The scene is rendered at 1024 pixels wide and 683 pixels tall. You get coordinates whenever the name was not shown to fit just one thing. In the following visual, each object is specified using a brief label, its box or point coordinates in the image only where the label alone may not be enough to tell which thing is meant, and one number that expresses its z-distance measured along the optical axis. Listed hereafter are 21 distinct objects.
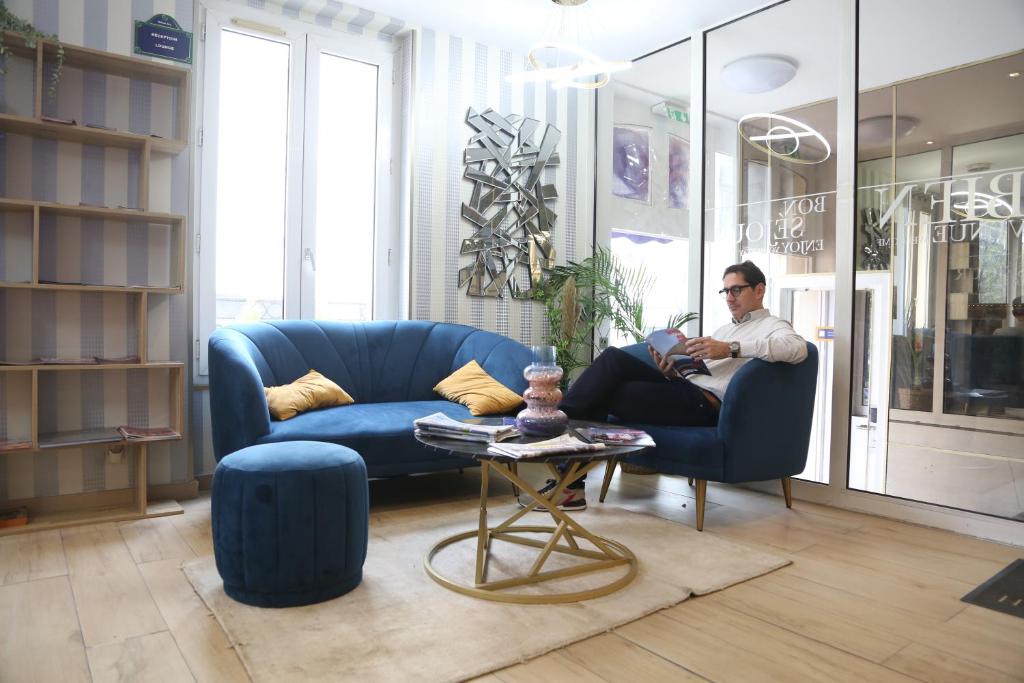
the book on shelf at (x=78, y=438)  2.98
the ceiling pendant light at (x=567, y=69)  3.44
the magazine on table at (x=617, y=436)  2.35
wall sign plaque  3.47
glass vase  2.44
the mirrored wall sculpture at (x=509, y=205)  4.62
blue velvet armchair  3.00
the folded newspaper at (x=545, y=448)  2.12
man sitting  3.27
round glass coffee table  2.19
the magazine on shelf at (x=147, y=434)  3.14
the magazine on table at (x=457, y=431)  2.35
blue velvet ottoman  2.09
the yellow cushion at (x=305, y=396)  3.28
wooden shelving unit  2.99
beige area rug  1.77
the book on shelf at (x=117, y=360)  3.21
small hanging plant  2.90
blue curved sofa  3.02
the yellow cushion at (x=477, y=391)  3.55
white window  3.87
